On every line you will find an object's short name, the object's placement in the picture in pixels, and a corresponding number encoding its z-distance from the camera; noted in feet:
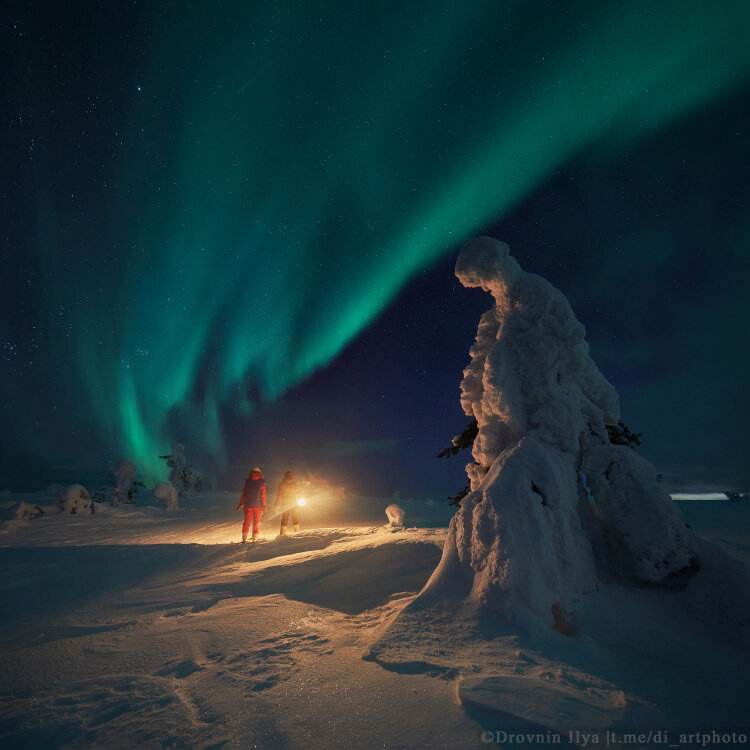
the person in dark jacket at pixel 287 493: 41.63
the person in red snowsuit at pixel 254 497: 35.06
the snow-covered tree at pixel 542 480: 12.73
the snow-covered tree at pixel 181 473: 92.89
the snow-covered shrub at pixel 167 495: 65.46
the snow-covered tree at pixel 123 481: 76.79
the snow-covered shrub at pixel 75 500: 56.29
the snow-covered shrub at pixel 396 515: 36.86
